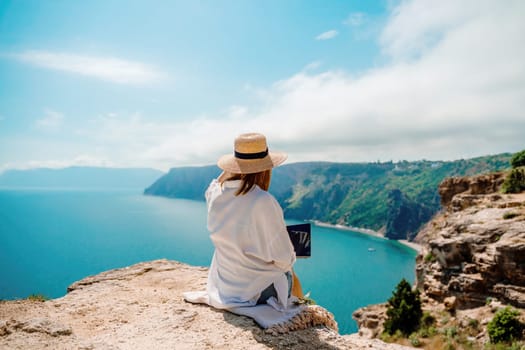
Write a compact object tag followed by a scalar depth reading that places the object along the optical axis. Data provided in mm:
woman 3301
